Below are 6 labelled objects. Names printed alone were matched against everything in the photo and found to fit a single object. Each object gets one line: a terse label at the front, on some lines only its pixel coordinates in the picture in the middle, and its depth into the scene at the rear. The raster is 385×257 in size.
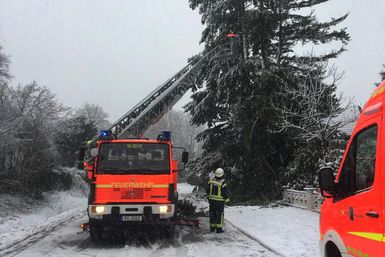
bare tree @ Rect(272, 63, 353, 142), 18.97
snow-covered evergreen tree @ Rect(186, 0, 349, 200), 21.19
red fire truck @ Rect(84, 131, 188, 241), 10.23
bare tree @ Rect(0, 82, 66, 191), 21.36
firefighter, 12.16
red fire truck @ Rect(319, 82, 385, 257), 3.43
